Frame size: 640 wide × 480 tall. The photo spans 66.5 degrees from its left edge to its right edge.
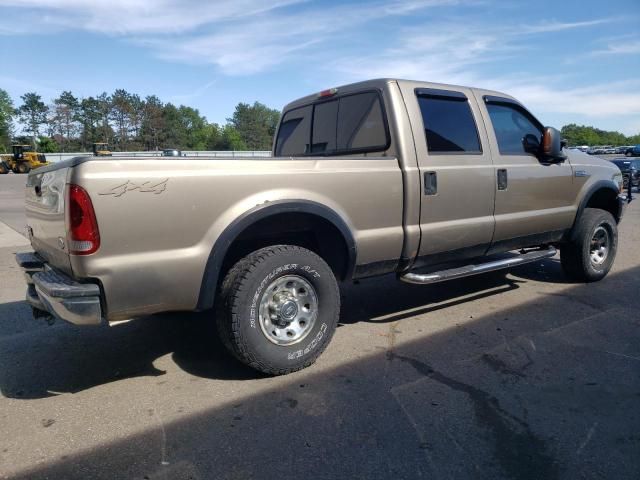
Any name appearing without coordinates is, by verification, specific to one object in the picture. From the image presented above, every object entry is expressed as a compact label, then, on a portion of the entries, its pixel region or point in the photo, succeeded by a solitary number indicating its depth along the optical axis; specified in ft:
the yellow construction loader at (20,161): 129.90
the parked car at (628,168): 59.98
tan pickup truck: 8.92
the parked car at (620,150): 192.86
